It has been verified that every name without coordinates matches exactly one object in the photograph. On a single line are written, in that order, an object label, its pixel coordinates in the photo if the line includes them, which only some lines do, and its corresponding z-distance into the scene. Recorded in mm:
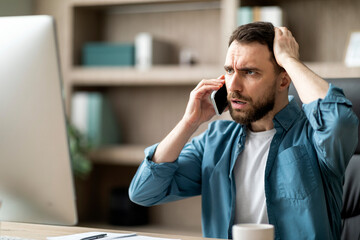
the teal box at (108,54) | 3244
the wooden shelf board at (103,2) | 3122
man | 1378
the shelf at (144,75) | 3008
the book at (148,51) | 3176
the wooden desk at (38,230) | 1211
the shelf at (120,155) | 3143
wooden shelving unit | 2998
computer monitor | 1038
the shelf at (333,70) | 2668
